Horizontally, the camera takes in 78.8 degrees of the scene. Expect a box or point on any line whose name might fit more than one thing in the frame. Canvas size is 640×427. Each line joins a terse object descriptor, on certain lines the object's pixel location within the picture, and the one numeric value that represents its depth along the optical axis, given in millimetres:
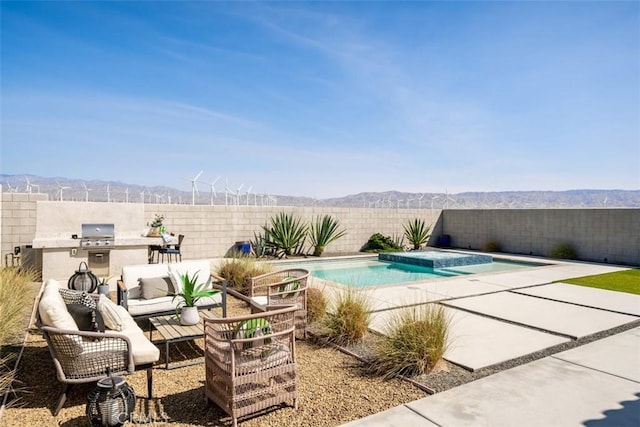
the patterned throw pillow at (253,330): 3068
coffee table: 3953
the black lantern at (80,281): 6152
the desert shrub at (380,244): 15250
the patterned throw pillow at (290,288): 5096
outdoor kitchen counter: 8062
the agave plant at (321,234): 14008
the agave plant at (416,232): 16136
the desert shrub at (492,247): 15383
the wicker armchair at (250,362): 2881
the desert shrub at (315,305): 5363
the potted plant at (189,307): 4328
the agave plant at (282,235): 13188
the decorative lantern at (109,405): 2717
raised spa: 11688
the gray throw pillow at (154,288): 5254
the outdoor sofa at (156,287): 4964
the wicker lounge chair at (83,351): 3029
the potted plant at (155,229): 10023
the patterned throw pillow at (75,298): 4328
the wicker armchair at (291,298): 4910
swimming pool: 9766
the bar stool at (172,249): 9266
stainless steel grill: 8383
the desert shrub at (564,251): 13070
